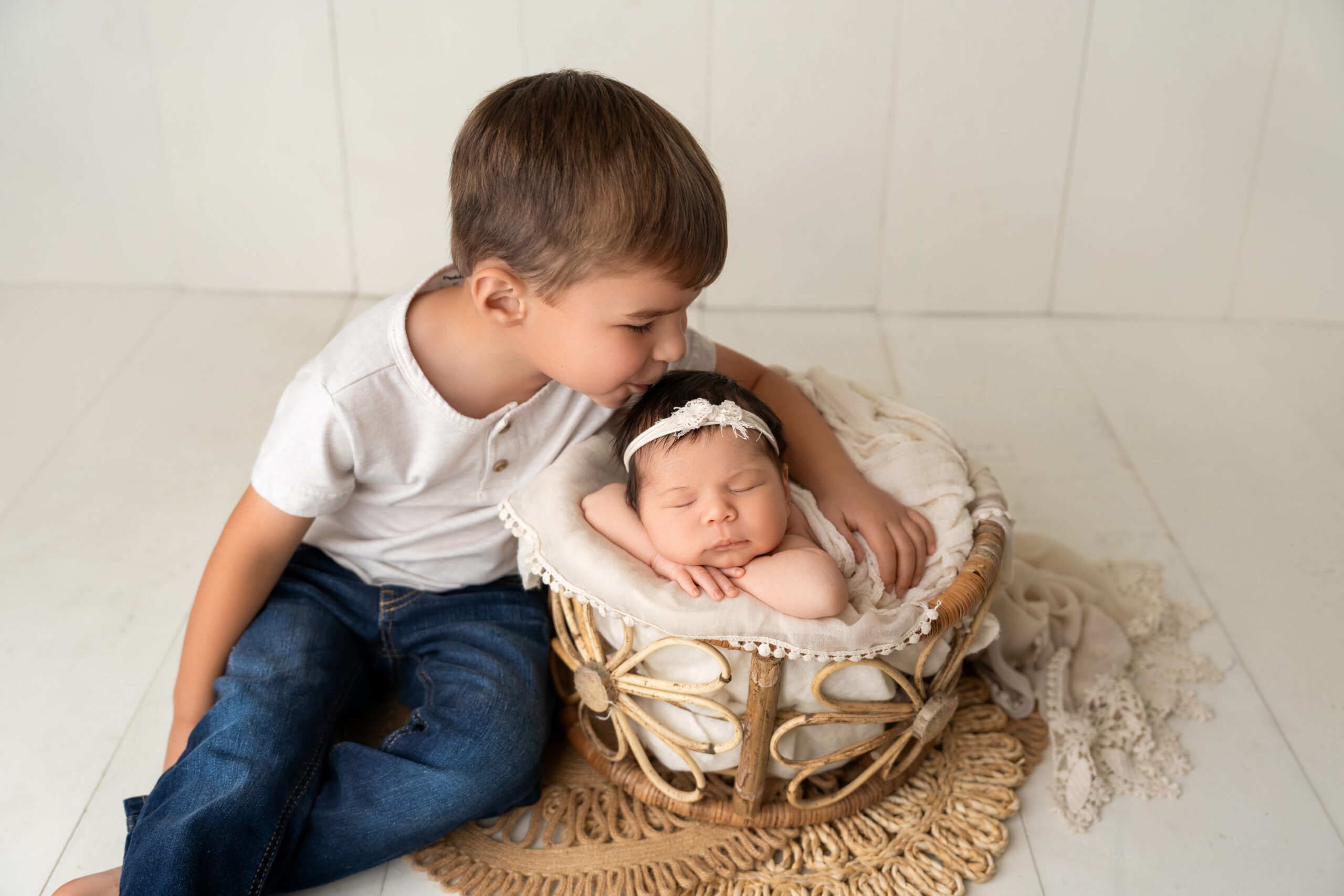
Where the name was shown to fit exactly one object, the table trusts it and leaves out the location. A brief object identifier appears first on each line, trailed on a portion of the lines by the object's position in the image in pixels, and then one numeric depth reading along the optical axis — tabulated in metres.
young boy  0.92
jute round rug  1.04
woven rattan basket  0.99
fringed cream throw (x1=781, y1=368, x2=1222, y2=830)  1.17
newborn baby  0.98
